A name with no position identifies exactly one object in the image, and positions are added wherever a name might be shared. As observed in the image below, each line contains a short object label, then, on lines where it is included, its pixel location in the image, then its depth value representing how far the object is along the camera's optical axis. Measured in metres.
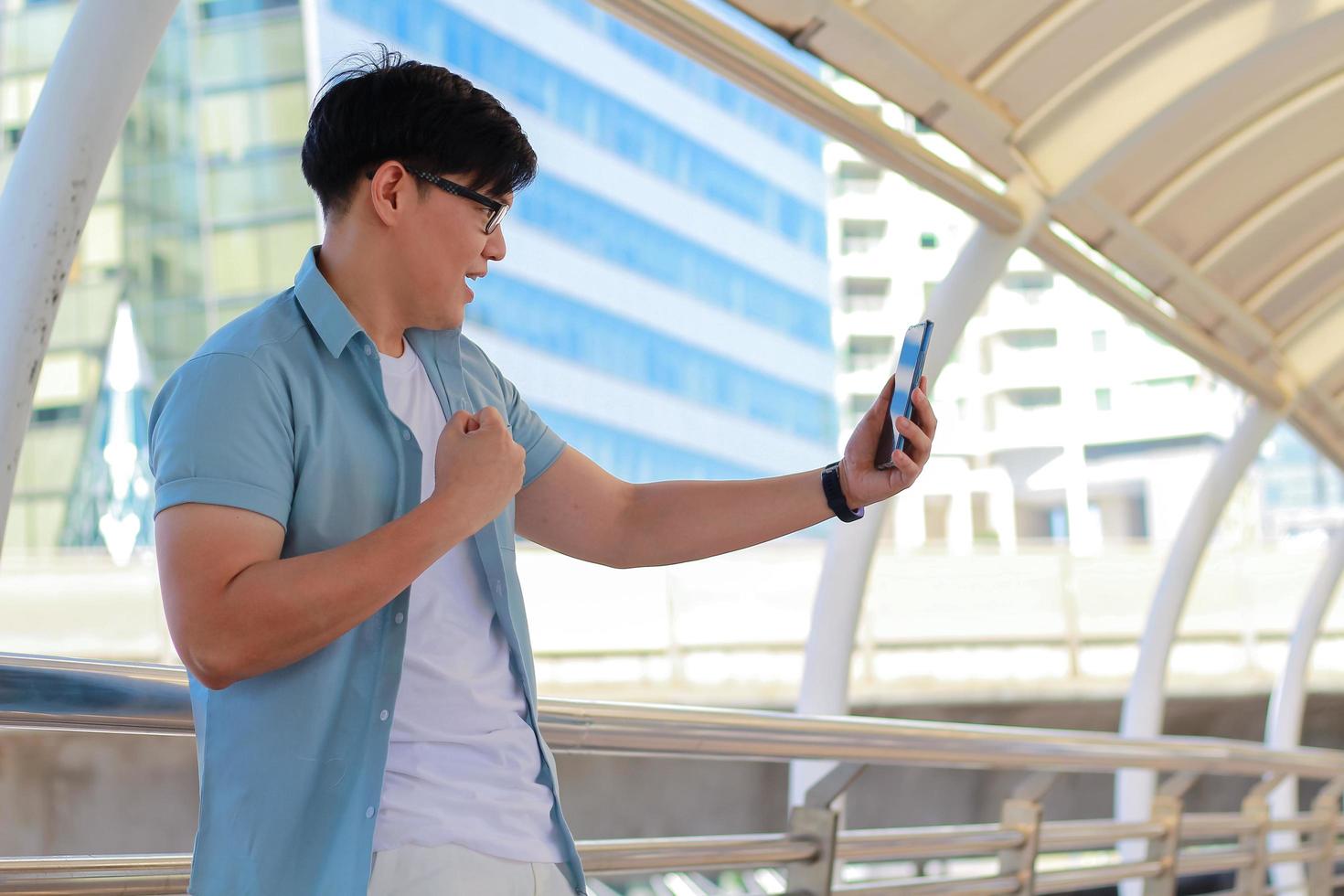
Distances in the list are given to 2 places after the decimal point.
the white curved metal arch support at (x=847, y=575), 5.68
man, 1.42
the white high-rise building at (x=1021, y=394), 72.69
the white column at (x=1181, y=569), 8.29
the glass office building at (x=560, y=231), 48.91
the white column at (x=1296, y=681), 10.24
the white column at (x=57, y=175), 2.57
